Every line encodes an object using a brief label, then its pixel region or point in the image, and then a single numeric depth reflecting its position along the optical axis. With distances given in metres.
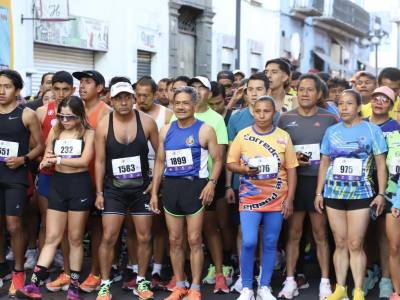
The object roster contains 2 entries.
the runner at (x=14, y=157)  6.82
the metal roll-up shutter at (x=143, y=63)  19.08
